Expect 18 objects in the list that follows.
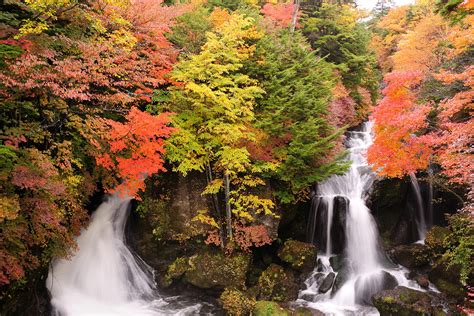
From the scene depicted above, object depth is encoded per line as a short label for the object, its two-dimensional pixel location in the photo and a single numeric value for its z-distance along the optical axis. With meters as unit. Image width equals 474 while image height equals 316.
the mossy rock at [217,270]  11.99
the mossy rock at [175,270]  12.20
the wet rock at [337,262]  14.10
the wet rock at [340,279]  13.07
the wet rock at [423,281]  12.75
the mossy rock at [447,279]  11.85
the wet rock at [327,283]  13.02
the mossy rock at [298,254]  13.24
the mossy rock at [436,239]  13.68
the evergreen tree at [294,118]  12.77
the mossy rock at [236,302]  11.16
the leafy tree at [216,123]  11.41
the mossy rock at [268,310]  10.84
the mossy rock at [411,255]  13.87
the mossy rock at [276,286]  12.20
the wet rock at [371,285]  12.55
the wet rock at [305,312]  10.98
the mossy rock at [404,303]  10.70
